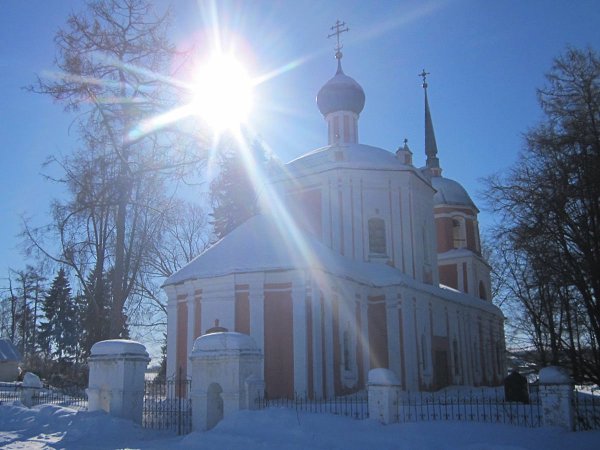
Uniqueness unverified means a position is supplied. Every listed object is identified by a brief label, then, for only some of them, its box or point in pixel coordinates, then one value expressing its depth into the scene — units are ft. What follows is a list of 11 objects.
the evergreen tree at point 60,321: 144.36
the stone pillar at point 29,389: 59.21
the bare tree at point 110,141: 58.54
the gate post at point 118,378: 45.03
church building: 58.65
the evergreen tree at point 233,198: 112.37
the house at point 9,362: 119.17
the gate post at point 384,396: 38.58
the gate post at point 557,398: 36.19
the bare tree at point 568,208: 35.99
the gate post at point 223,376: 41.37
